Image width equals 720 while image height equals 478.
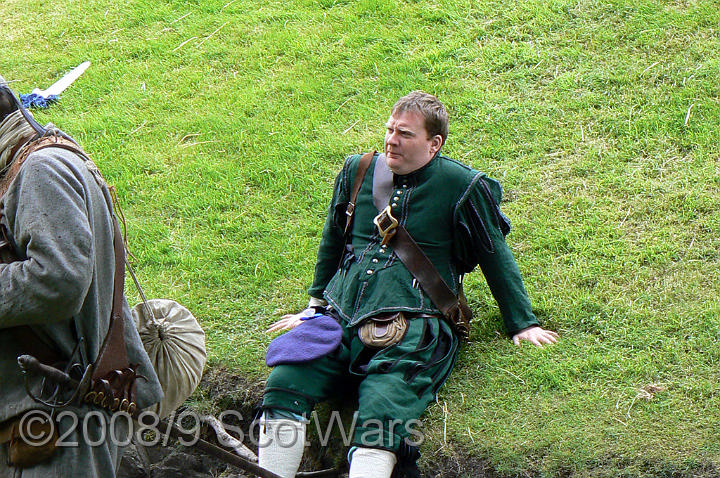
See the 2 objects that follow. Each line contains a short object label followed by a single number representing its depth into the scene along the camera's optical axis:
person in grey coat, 6.32
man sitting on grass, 8.64
